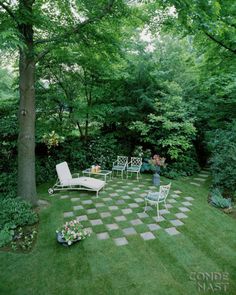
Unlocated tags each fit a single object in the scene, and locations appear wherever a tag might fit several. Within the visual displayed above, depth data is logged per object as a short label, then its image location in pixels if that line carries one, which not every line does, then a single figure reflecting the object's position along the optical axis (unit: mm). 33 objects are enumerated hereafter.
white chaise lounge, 6602
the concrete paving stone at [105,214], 5188
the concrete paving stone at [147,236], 4258
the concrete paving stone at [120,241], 4046
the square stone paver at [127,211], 5426
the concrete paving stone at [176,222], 4848
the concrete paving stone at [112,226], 4625
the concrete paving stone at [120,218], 5042
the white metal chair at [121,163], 8511
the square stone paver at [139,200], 6129
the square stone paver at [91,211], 5391
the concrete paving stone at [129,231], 4430
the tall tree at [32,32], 4750
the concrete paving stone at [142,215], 5199
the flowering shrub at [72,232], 3982
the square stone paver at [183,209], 5629
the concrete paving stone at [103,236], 4241
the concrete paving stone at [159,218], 4996
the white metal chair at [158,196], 5138
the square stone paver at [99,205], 5746
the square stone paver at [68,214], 5254
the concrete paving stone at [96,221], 4844
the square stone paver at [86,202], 5953
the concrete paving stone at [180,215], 5257
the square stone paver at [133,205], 5785
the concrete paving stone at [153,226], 4643
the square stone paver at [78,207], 5621
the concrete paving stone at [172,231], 4449
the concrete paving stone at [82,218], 5028
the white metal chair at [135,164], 8361
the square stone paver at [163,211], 5377
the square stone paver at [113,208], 5574
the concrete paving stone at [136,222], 4853
